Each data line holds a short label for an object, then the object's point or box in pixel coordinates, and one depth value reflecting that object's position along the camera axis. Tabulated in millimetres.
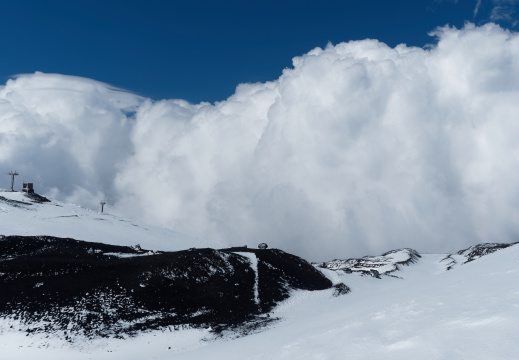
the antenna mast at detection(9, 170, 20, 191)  117906
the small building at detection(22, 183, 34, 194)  106562
